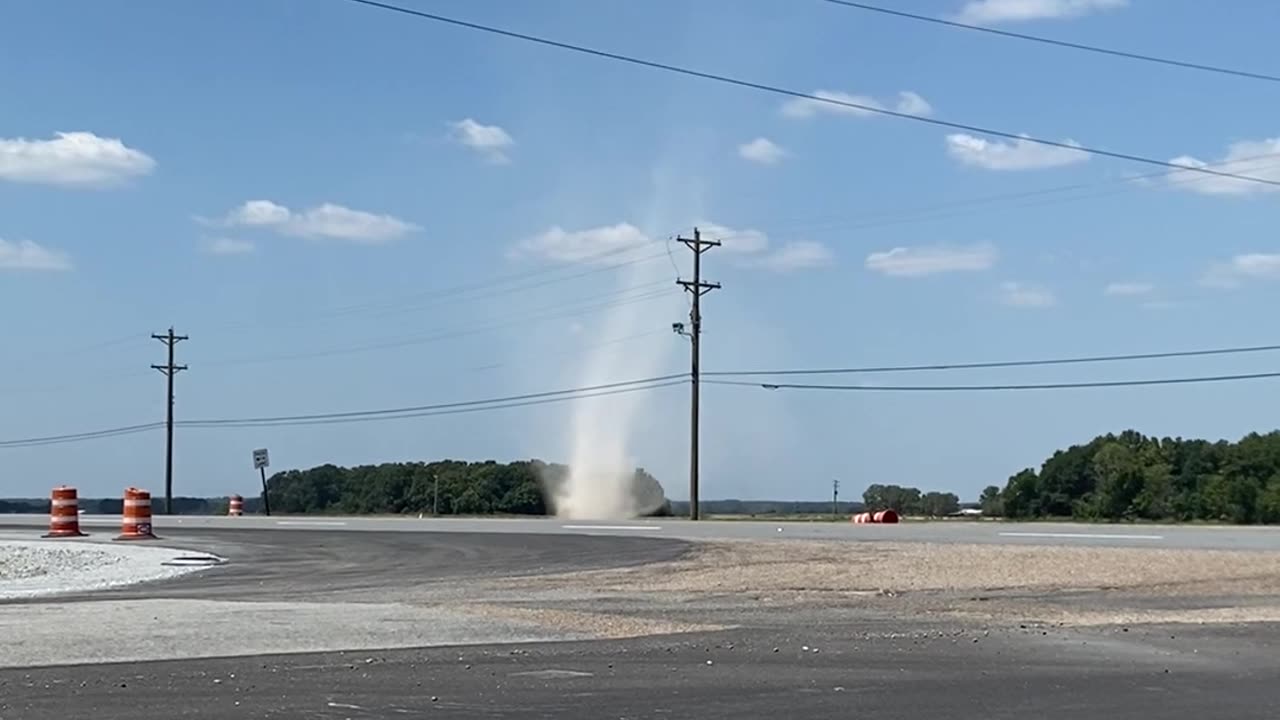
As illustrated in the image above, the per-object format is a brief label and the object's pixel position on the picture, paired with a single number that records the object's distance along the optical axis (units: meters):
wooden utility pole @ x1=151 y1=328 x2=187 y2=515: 76.19
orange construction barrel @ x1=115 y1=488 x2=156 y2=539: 32.28
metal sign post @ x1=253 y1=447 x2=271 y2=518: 56.59
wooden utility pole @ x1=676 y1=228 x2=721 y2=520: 57.86
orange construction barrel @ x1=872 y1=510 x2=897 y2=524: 38.09
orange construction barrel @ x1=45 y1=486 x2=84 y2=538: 33.34
